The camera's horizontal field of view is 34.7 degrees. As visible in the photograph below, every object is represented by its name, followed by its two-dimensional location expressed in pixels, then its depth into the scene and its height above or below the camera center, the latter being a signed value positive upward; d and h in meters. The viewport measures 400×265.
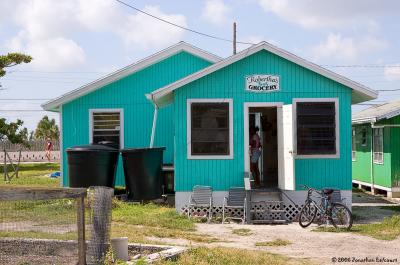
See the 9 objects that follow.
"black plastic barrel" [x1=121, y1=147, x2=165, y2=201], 17.39 -0.55
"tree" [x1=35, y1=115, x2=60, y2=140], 78.12 +2.80
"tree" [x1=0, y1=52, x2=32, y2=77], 31.00 +4.55
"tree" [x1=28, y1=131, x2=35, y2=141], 87.04 +2.35
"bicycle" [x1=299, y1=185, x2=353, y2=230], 13.75 -1.38
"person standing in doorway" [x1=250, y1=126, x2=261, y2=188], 16.61 -0.08
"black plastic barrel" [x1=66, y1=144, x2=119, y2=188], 17.39 -0.37
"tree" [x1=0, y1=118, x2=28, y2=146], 35.16 +1.18
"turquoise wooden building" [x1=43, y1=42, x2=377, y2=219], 15.94 +0.79
